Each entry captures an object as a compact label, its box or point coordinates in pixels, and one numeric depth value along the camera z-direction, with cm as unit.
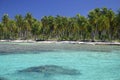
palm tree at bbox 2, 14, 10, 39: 10251
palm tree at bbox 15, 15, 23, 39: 9919
